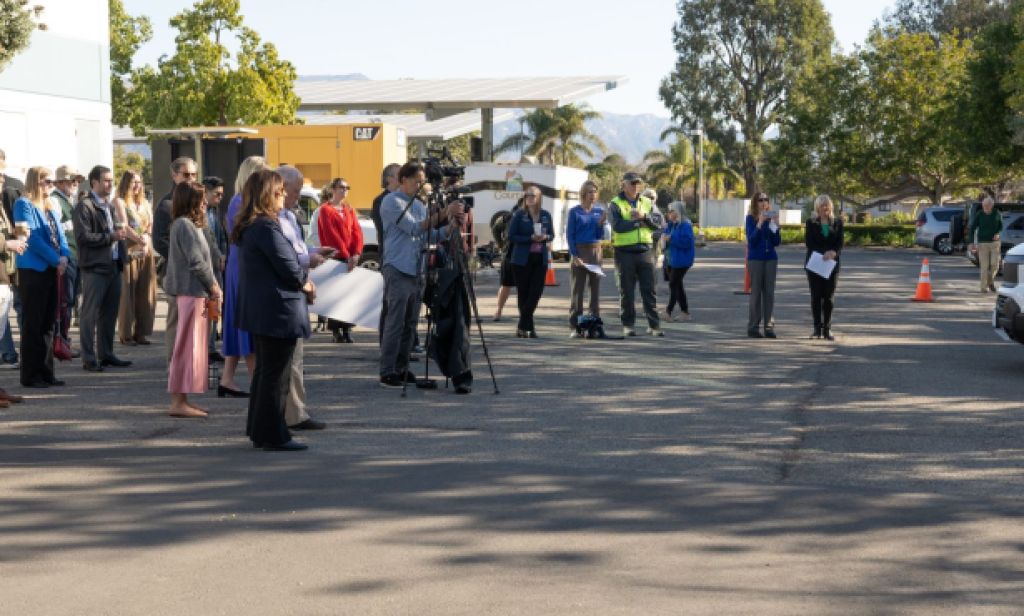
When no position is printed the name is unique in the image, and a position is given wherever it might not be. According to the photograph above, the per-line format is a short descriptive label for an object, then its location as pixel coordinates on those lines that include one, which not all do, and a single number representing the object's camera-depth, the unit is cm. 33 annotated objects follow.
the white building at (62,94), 2466
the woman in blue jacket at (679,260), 1803
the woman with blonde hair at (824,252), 1548
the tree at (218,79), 3872
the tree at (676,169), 8800
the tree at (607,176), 8169
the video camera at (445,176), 1052
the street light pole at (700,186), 6538
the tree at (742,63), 7081
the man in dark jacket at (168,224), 1057
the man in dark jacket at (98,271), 1195
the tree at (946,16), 7625
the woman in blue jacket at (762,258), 1560
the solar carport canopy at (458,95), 3925
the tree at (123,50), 5084
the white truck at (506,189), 3388
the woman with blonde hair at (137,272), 1349
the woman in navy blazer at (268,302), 798
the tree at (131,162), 9424
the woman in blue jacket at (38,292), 1085
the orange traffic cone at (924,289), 2242
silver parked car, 4591
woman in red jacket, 1423
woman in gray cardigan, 931
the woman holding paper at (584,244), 1555
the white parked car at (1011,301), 1216
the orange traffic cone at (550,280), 2584
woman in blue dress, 879
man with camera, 1077
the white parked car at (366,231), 2068
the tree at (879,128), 5841
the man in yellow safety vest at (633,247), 1517
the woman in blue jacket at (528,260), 1548
